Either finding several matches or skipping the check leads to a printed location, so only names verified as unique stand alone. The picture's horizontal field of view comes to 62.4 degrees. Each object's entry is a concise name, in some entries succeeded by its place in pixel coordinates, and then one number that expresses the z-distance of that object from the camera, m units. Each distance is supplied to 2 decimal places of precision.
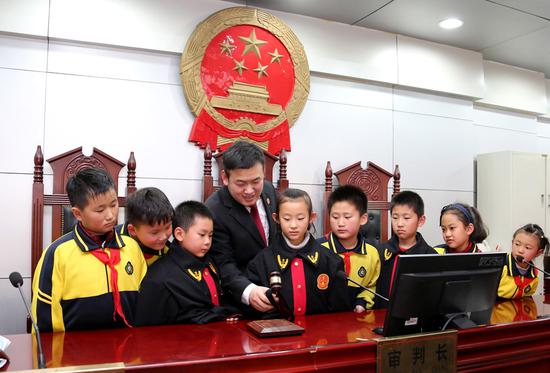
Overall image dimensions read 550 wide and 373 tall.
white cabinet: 4.61
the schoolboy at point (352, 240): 2.20
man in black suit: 2.05
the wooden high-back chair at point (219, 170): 3.33
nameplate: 1.32
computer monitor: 1.34
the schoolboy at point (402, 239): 2.26
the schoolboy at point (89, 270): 1.64
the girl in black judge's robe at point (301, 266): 1.87
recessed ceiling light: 3.90
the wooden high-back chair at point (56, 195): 2.86
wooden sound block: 1.38
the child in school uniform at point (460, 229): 2.41
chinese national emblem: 3.38
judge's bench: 1.16
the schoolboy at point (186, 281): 1.69
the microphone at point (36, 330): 1.09
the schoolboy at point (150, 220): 1.87
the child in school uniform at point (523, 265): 2.26
